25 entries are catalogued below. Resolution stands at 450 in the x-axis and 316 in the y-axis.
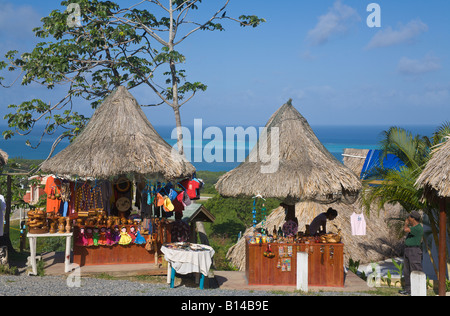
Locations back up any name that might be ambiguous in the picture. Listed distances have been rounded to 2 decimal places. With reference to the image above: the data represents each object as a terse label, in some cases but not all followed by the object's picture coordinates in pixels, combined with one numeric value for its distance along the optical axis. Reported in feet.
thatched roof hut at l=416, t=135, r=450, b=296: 29.41
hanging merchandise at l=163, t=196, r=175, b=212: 35.04
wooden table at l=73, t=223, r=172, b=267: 35.17
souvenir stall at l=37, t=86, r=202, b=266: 34.22
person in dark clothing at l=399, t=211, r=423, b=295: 32.22
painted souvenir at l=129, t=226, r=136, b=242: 35.91
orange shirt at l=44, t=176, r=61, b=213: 36.06
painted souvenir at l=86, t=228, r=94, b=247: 35.22
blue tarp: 39.05
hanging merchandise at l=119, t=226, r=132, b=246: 35.56
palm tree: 34.88
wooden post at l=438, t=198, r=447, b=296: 30.63
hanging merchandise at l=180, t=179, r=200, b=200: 37.45
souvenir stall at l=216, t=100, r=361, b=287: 33.60
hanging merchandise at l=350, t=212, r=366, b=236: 47.36
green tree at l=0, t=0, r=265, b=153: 53.78
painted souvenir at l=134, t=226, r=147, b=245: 35.76
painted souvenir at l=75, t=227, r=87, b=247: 35.01
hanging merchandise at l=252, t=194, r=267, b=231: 33.82
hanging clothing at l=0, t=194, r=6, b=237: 35.04
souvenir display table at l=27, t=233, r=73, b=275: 33.37
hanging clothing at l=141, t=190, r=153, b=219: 36.51
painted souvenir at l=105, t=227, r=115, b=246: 35.53
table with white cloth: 31.22
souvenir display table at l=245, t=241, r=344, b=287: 33.58
